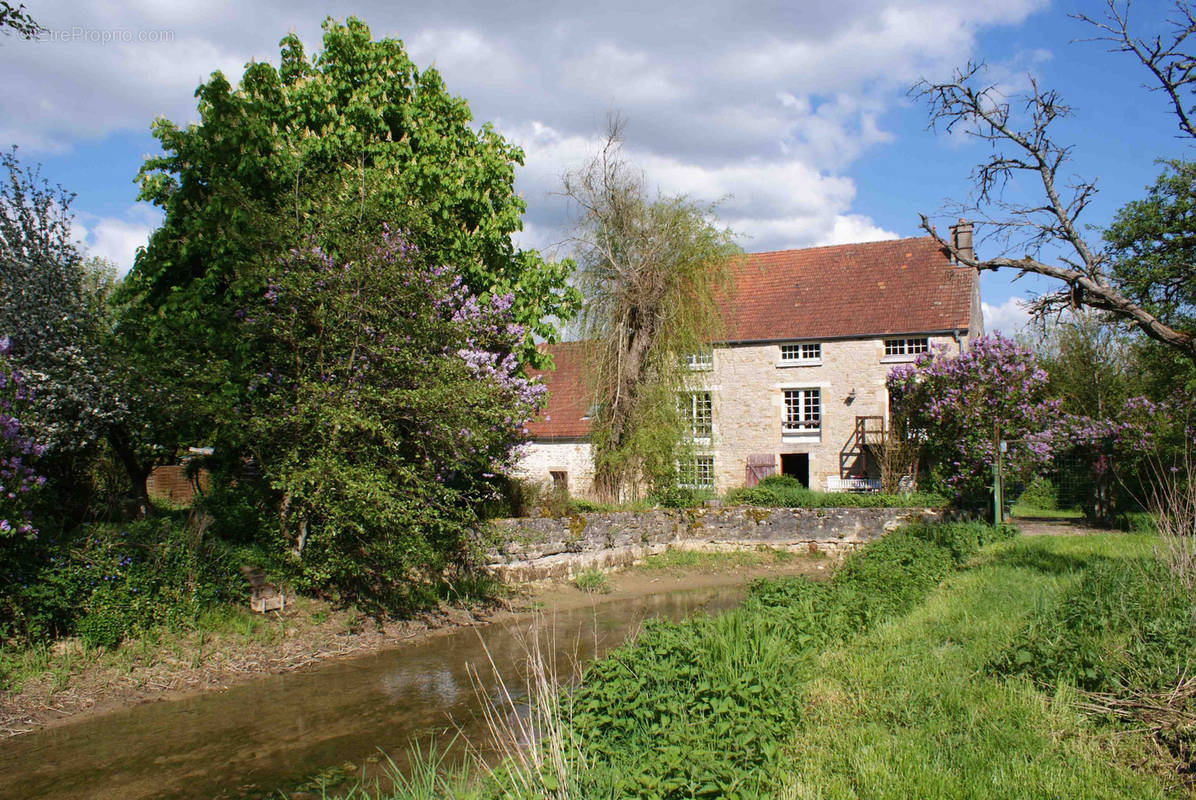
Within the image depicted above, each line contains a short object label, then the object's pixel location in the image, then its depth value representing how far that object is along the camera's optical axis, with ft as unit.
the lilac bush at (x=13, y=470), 28.19
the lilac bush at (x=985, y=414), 66.74
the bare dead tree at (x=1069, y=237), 20.77
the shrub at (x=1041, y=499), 92.07
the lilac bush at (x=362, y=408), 36.76
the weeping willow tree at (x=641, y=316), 69.36
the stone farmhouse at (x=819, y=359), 94.12
